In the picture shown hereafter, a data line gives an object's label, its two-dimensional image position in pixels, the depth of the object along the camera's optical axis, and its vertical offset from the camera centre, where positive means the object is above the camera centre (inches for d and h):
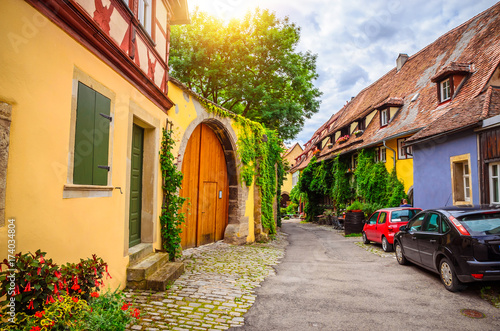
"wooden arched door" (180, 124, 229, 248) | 367.6 +3.0
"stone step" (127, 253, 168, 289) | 210.4 -52.8
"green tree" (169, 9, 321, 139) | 745.6 +295.1
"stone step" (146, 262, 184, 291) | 206.6 -55.9
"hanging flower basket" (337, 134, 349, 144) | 887.7 +141.9
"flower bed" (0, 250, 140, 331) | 98.3 -34.6
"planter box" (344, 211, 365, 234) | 665.0 -57.9
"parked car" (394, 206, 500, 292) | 197.5 -33.2
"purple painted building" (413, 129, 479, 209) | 385.1 +29.5
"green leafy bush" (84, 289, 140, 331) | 116.0 -46.5
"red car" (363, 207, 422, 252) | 414.6 -38.8
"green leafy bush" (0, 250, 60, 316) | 98.5 -28.6
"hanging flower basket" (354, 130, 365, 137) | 806.7 +144.8
